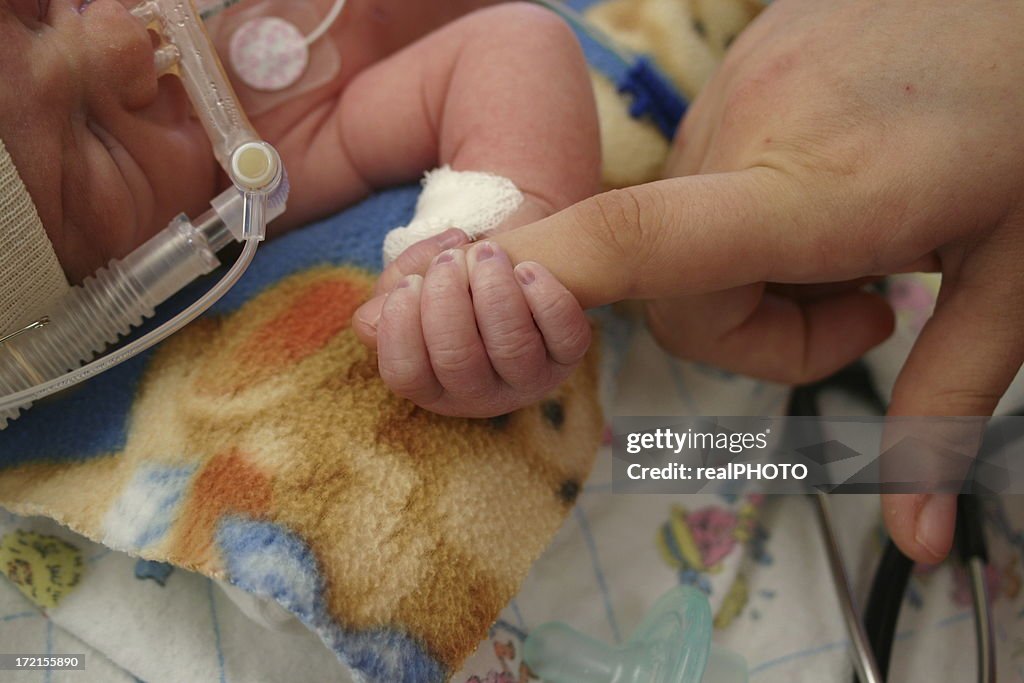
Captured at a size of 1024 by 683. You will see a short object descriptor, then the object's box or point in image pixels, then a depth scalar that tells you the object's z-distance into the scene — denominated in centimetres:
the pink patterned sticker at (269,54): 32
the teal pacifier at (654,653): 28
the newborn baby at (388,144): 26
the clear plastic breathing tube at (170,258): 28
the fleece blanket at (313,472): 26
